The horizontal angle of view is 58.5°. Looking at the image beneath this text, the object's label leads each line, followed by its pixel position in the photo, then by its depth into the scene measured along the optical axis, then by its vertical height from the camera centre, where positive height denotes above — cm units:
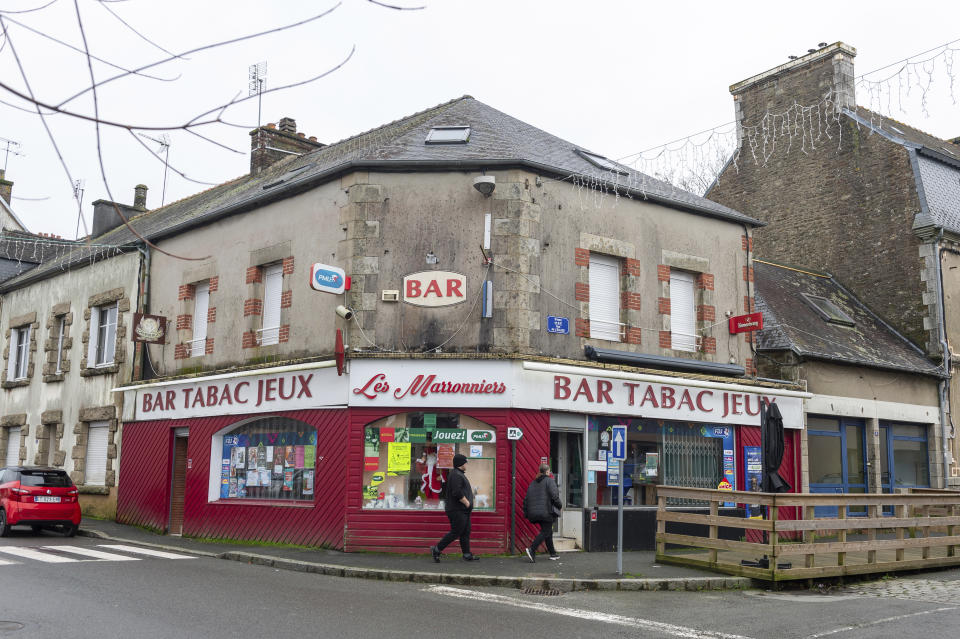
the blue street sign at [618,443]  1175 +14
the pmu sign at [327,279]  1354 +268
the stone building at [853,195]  2000 +671
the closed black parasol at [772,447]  1268 +15
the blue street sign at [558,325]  1438 +213
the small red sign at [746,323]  1628 +254
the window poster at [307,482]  1479 -60
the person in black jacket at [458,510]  1248 -86
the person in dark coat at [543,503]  1274 -77
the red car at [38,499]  1586 -108
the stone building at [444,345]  1381 +183
